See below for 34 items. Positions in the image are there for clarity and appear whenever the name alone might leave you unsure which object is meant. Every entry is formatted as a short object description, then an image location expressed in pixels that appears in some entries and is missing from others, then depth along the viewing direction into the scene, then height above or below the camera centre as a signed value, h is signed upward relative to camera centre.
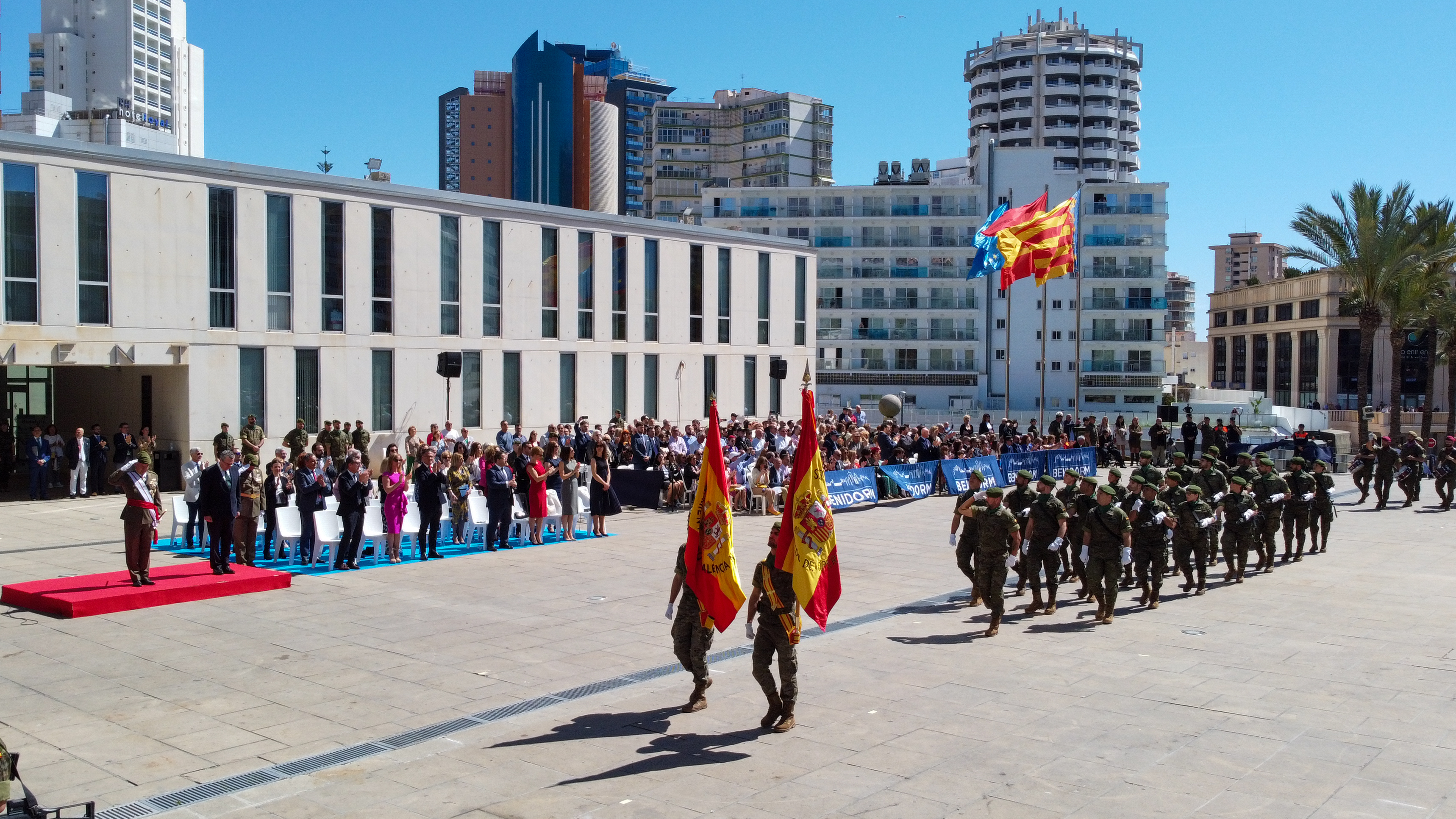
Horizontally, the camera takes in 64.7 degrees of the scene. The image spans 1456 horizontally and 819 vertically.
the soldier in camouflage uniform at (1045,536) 14.84 -1.95
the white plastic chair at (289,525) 17.25 -2.07
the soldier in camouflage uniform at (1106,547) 14.47 -2.05
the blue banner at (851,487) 26.06 -2.33
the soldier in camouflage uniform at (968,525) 14.52 -1.77
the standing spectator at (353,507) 17.08 -1.79
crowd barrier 26.45 -2.23
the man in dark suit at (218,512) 15.23 -1.64
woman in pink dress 17.81 -1.71
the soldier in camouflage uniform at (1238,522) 17.58 -2.09
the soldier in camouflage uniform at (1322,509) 20.84 -2.26
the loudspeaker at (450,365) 26.06 +0.53
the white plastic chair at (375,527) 17.97 -2.19
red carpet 13.67 -2.52
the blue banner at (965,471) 29.92 -2.23
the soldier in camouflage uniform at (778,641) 9.70 -2.18
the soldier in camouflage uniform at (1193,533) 16.42 -2.11
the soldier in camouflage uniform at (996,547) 13.76 -1.93
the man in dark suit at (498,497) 19.48 -1.85
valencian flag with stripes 32.16 +3.97
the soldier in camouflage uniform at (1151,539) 15.50 -2.07
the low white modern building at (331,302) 24.06 +2.18
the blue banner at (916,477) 28.27 -2.27
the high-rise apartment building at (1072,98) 109.56 +27.72
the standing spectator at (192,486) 18.48 -1.58
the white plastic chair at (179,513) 18.70 -2.03
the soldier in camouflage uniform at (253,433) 24.03 -0.96
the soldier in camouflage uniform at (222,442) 23.53 -1.10
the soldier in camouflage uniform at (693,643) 10.34 -2.31
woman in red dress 20.08 -1.78
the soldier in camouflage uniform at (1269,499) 18.72 -1.86
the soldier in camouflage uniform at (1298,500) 19.77 -1.98
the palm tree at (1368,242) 39.81 +5.00
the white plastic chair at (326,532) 17.16 -2.16
